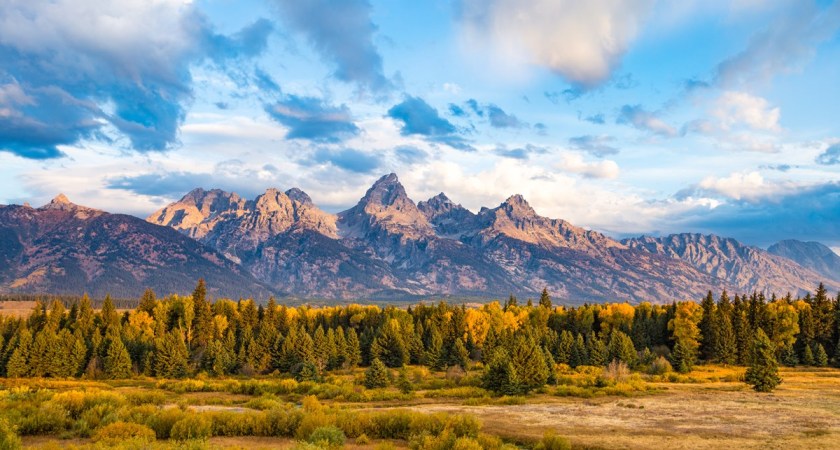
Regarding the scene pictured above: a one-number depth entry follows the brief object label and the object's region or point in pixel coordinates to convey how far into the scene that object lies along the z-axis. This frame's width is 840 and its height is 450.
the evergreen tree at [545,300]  149.38
